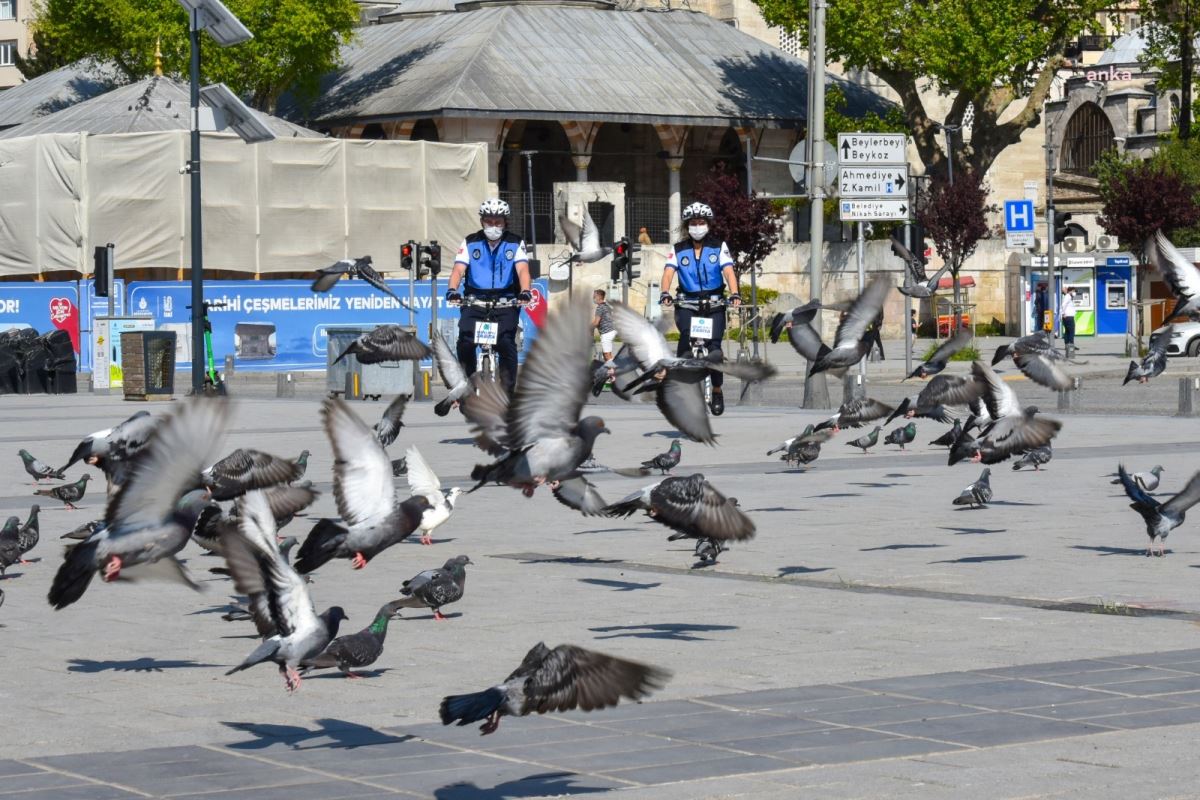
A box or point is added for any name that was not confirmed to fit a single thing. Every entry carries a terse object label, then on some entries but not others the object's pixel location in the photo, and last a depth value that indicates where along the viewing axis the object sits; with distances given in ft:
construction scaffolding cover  167.94
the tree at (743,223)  205.05
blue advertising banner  135.54
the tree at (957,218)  203.62
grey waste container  103.71
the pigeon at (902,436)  59.67
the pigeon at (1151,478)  43.48
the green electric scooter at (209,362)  114.83
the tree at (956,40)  201.36
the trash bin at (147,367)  106.63
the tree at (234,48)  196.65
